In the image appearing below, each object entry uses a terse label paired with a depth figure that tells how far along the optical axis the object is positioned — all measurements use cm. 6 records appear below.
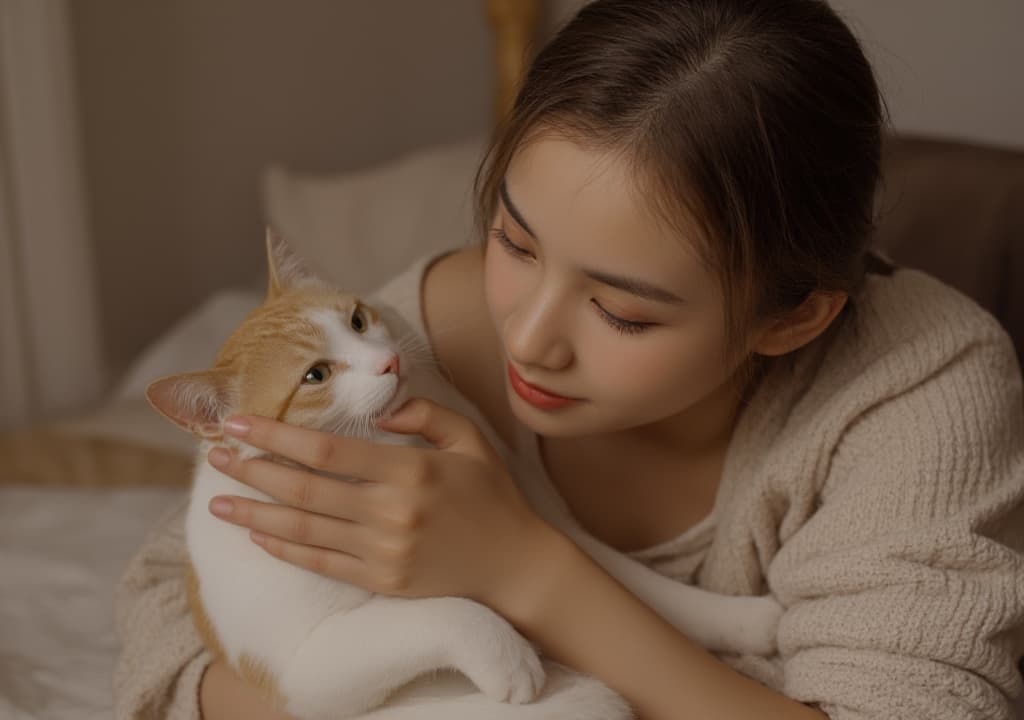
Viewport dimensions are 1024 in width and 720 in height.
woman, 88
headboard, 254
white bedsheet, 117
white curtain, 189
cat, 86
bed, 125
